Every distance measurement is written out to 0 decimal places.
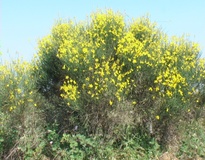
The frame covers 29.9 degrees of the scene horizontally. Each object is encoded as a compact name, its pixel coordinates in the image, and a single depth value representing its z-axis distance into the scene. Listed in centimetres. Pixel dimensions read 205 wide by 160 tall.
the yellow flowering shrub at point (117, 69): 770
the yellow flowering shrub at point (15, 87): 767
